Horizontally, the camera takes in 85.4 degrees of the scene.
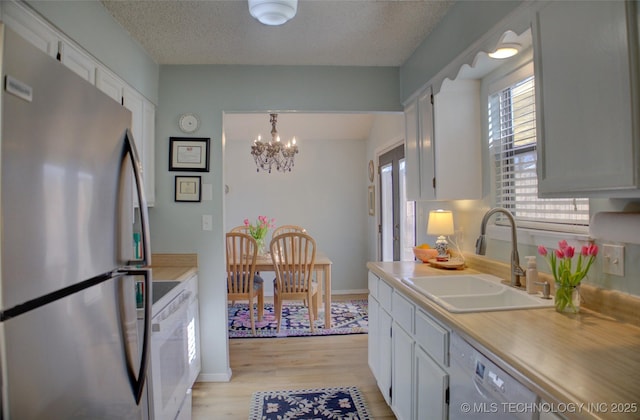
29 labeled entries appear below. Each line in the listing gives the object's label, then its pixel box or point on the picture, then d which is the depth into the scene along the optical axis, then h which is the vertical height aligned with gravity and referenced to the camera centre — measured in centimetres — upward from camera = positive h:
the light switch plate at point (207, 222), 270 -2
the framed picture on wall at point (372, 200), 479 +25
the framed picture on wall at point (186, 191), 269 +23
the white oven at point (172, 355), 164 -73
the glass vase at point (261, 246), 399 -32
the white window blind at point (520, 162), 166 +30
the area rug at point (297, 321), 363 -117
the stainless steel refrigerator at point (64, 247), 68 -6
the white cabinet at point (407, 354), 144 -70
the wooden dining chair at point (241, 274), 343 -56
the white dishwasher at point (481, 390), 92 -53
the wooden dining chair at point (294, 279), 358 -64
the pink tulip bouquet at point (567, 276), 128 -23
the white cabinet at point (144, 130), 224 +64
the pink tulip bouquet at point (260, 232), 399 -15
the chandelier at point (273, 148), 403 +83
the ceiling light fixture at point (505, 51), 162 +79
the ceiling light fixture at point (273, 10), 172 +106
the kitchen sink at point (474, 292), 145 -37
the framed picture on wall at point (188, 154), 269 +51
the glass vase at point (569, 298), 132 -32
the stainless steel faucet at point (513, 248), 165 -16
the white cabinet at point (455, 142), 217 +47
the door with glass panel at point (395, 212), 373 +6
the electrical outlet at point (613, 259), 127 -17
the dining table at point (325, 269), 364 -54
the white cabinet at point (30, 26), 126 +77
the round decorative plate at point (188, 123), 270 +76
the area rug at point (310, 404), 222 -126
